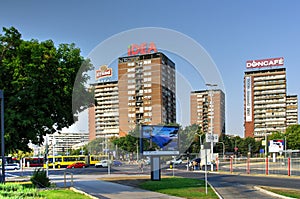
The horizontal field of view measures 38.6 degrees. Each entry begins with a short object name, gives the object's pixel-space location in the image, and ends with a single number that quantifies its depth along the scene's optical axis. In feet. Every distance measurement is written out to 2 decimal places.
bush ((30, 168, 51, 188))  73.24
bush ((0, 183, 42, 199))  42.11
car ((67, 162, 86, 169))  239.17
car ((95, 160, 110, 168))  212.97
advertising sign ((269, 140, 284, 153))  180.04
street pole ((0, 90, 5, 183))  59.57
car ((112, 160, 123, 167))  172.82
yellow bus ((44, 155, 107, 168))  245.24
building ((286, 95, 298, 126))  571.28
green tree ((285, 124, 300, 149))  352.49
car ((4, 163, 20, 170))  232.94
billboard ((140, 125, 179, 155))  76.75
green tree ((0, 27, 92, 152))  65.41
